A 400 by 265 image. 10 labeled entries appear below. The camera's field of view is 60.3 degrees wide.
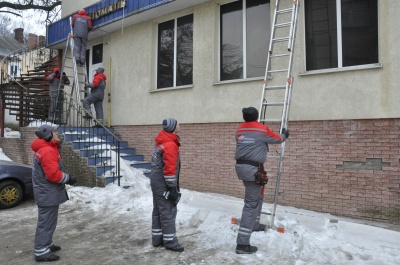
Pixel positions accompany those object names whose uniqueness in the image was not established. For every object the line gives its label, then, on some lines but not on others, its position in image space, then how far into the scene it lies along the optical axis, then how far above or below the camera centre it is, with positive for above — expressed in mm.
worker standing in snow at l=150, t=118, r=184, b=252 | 4375 -610
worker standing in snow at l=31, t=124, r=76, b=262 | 4215 -648
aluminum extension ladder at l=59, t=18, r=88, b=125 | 10344 +1873
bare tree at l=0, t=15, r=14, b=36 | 33712 +11039
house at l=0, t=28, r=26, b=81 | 33062 +9203
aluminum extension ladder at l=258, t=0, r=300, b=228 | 6445 +1467
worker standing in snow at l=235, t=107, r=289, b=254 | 4328 -386
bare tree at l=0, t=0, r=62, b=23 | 17859 +6766
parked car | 7066 -1039
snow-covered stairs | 8112 -386
